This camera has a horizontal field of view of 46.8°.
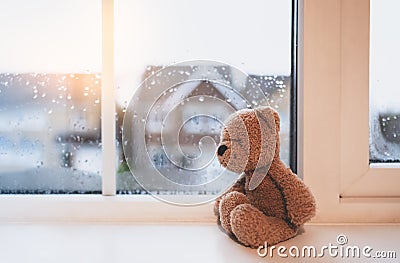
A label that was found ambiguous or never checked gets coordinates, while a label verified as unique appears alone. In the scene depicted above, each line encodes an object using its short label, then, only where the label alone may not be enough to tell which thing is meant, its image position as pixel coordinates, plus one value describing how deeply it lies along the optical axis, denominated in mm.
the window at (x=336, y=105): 938
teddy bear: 785
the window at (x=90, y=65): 1003
